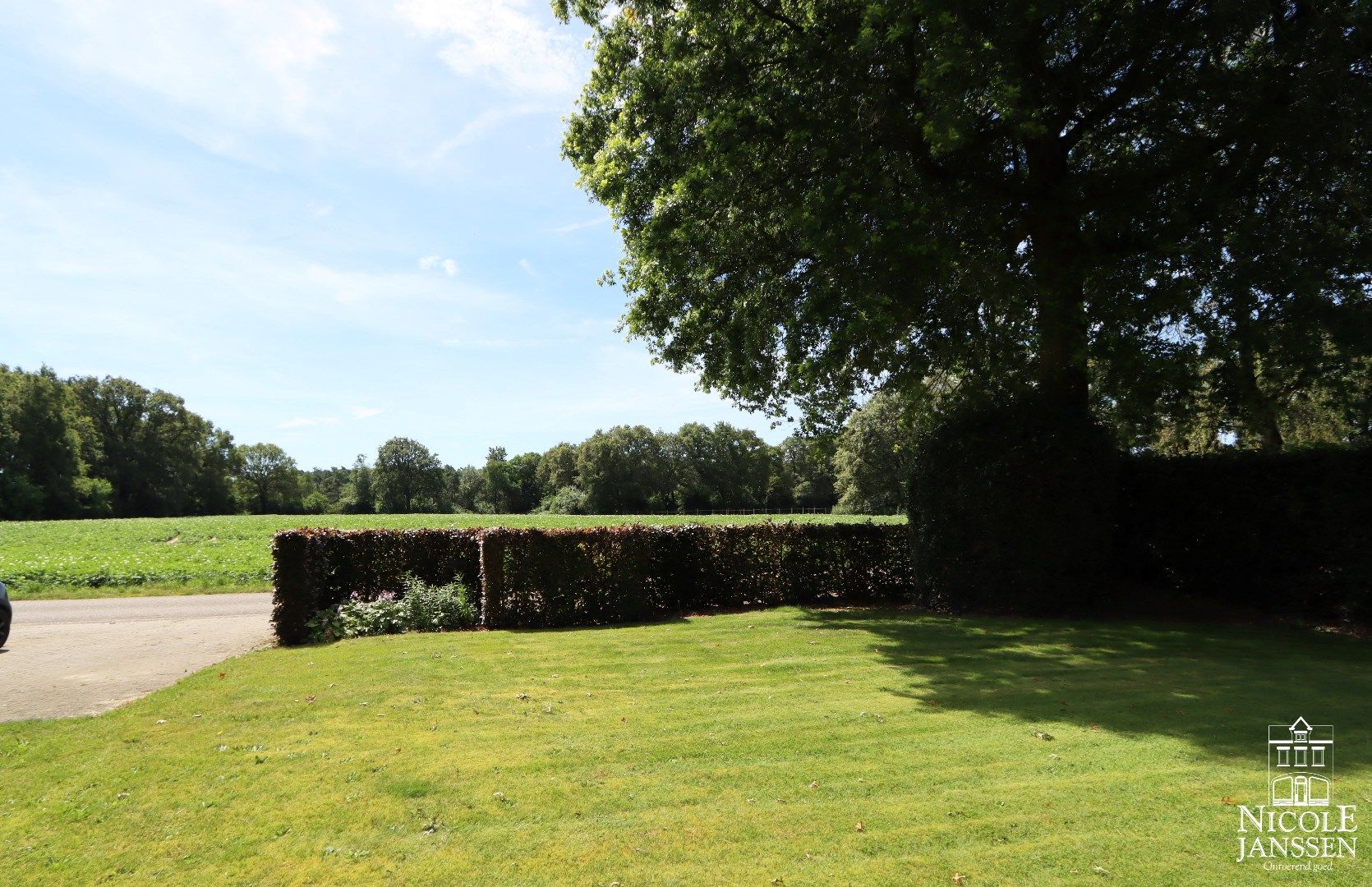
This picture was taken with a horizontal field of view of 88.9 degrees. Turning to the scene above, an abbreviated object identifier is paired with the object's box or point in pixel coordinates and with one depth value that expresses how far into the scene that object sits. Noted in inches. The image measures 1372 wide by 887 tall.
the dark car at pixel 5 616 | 416.2
